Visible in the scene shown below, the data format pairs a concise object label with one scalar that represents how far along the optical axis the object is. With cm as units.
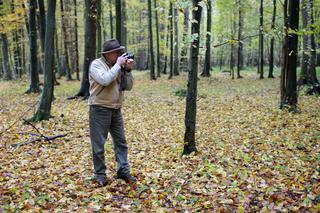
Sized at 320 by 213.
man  543
